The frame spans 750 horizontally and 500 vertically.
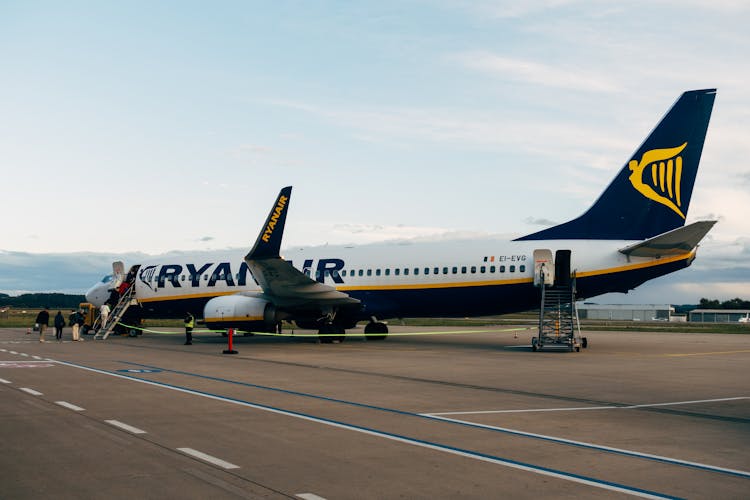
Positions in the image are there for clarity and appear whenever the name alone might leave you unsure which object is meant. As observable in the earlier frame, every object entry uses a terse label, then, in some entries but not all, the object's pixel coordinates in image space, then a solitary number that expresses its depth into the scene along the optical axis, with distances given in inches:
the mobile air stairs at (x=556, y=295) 1025.5
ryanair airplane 988.6
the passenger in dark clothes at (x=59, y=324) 1310.0
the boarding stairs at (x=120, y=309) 1395.2
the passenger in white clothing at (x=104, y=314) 1393.9
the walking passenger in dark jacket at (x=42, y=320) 1207.6
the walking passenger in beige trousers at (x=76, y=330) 1281.7
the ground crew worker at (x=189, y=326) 1203.9
